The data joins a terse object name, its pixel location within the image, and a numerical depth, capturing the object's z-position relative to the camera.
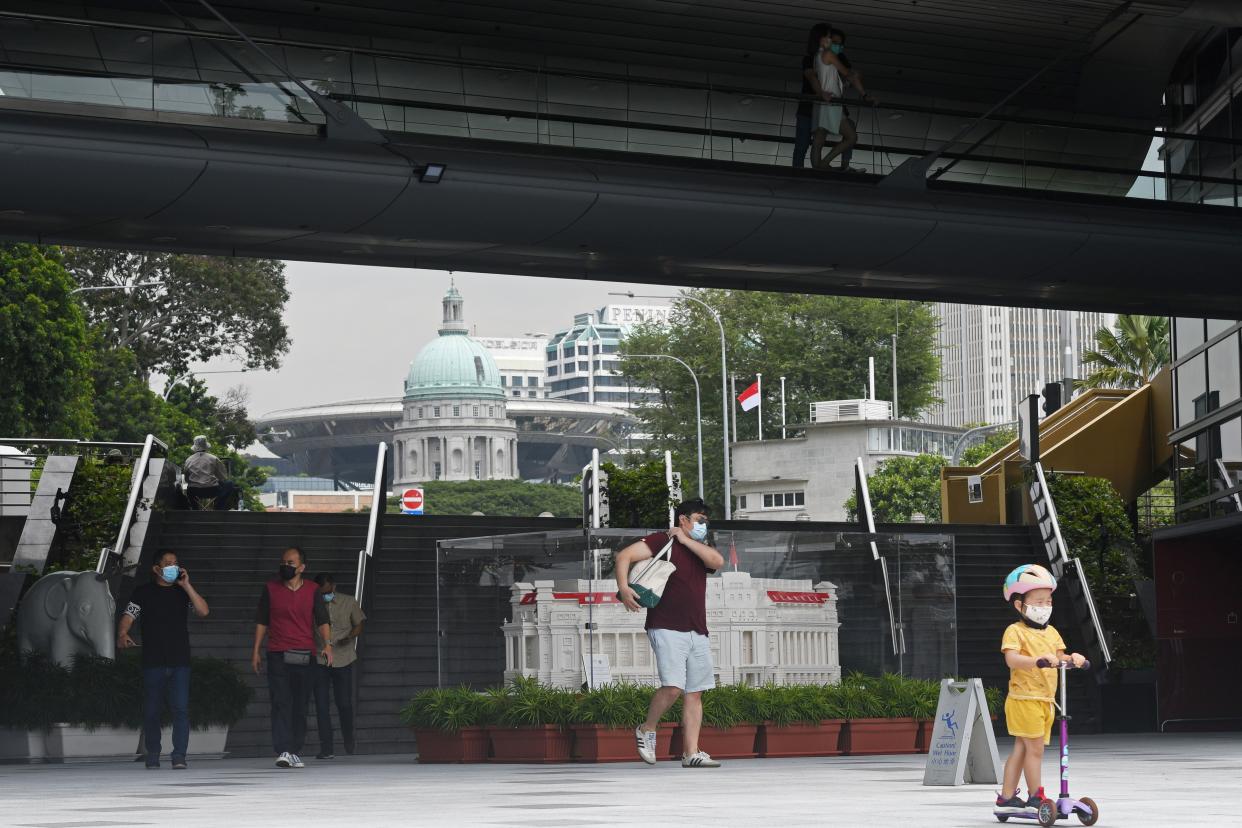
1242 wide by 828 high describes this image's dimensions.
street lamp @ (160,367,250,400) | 57.88
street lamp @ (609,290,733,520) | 69.14
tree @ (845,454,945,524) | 80.56
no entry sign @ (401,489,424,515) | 73.88
